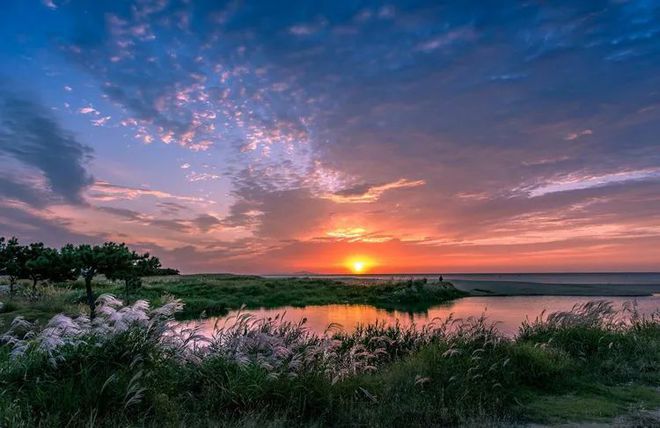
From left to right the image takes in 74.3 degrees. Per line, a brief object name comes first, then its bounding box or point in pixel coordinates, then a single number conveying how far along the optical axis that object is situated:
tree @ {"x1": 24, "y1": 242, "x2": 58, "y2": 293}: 15.83
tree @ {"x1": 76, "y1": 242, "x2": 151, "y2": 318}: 16.81
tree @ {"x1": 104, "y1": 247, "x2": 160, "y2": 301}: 18.03
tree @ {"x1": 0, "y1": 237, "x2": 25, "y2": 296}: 24.19
